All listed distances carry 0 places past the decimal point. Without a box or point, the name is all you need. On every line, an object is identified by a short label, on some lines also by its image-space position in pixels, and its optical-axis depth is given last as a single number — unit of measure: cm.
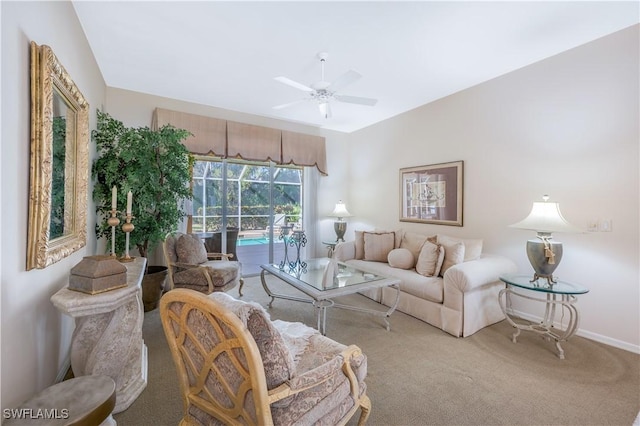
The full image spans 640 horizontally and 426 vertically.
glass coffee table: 264
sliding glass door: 457
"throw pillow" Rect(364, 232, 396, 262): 404
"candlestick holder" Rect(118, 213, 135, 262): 236
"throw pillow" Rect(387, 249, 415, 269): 360
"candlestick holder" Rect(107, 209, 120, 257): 221
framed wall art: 385
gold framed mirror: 145
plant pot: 326
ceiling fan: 254
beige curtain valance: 418
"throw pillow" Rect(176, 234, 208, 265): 332
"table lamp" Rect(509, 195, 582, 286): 253
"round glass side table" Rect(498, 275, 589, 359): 240
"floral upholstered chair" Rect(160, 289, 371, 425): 105
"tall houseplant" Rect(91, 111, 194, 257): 301
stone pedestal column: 155
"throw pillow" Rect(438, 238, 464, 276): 317
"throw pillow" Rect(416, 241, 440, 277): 324
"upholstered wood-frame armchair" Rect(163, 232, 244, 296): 316
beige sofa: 277
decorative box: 156
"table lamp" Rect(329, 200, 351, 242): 524
